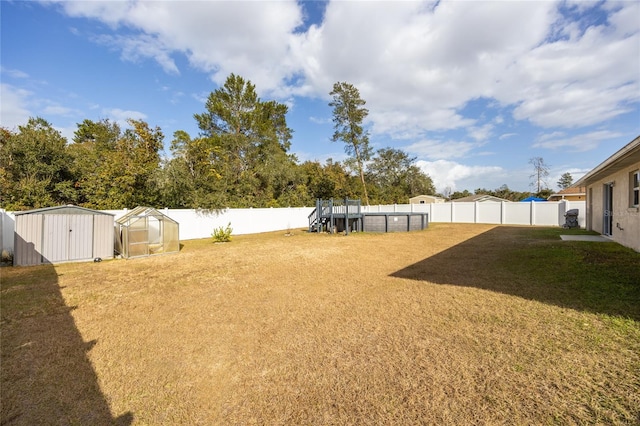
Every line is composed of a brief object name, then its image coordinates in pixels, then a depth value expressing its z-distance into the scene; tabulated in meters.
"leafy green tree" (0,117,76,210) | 12.64
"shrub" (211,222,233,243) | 14.42
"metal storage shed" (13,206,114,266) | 8.56
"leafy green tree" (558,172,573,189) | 57.25
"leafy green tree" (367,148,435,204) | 43.84
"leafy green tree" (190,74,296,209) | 23.00
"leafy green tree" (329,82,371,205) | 30.42
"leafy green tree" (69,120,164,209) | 14.45
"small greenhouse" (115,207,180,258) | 10.26
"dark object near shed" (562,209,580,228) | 16.38
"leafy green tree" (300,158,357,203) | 30.25
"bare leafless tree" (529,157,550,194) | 45.69
